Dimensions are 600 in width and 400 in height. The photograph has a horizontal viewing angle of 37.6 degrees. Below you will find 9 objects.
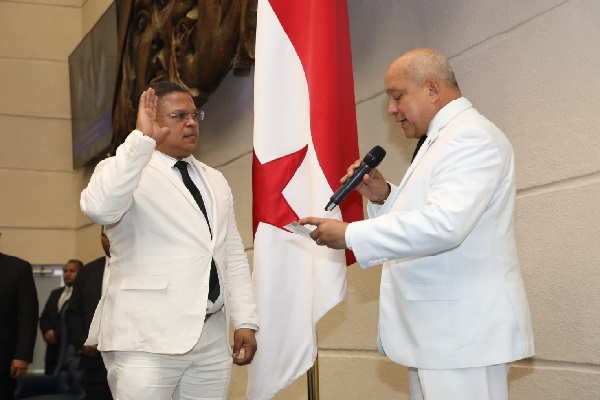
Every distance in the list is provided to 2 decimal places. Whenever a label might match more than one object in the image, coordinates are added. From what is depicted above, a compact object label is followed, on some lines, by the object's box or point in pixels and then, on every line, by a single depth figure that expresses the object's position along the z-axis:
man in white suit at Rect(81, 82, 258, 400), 3.00
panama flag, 3.41
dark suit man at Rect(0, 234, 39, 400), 6.20
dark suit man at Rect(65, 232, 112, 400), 5.57
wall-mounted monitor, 8.47
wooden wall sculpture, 5.32
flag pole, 3.56
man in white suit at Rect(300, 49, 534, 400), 2.42
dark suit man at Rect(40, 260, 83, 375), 8.09
